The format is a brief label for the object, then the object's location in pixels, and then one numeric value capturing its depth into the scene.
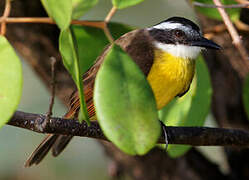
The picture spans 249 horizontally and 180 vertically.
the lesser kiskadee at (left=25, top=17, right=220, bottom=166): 5.00
